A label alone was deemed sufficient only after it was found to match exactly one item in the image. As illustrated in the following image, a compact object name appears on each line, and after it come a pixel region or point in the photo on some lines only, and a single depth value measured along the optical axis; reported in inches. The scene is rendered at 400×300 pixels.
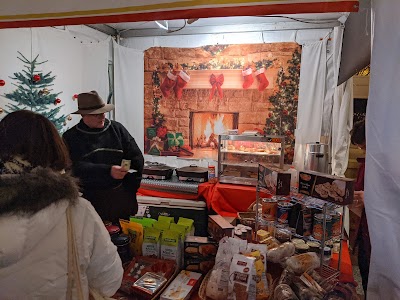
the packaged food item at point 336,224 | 65.4
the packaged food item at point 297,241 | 71.5
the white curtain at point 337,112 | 154.3
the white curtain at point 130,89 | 189.0
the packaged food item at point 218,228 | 70.8
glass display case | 154.7
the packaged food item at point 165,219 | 73.8
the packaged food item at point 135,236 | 70.6
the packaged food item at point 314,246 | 69.4
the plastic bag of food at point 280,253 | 66.1
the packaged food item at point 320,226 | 64.6
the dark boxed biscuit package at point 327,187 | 59.9
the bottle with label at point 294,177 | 122.5
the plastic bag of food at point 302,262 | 62.2
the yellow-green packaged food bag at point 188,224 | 72.2
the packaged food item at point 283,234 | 72.6
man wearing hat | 103.1
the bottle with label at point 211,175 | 162.2
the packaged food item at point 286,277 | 59.8
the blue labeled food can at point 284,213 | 71.5
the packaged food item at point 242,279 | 54.1
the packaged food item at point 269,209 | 74.5
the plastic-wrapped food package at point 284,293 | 54.3
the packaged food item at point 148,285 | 56.4
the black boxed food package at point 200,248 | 65.8
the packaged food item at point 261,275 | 56.4
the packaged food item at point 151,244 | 67.6
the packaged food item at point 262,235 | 74.1
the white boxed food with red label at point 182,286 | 56.7
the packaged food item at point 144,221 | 76.3
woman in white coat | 38.3
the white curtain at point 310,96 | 162.6
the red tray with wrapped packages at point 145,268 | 60.7
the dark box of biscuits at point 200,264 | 65.7
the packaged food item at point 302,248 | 68.6
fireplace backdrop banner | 171.0
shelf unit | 63.2
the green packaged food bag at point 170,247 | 66.2
